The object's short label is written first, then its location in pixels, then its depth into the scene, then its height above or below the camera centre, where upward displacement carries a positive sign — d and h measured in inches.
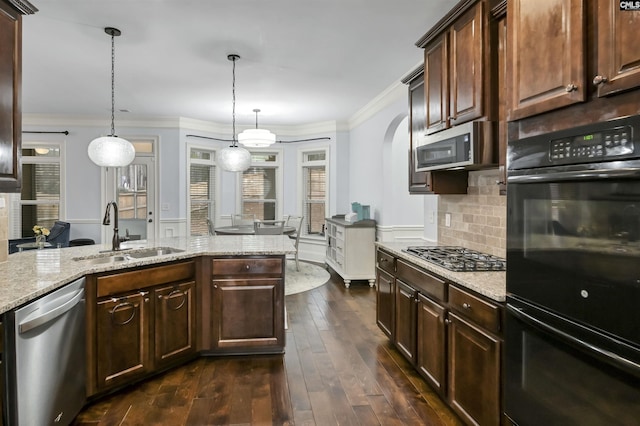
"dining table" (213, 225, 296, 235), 228.2 -12.4
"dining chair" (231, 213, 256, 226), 282.2 -7.2
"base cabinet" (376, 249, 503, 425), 74.4 -29.6
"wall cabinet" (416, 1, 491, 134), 93.8 +37.3
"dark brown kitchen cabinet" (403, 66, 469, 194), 124.0 +12.1
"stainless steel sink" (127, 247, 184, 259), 126.9 -13.6
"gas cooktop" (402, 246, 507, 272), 92.5 -12.8
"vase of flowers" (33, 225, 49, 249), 182.3 -12.1
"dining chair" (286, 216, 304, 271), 300.2 -9.4
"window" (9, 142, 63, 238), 273.1 +15.7
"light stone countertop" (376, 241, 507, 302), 73.6 -14.7
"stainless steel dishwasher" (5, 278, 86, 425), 67.5 -28.8
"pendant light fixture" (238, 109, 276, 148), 220.1 +40.0
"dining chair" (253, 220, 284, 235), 229.5 -11.5
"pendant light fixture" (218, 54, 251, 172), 178.9 +23.1
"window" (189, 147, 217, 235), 293.1 +15.5
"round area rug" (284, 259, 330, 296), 218.4 -41.6
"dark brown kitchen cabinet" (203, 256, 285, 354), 124.1 -29.7
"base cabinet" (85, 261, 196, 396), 97.7 -30.3
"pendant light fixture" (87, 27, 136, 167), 135.6 +20.4
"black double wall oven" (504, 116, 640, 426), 46.7 -9.3
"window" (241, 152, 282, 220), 318.3 +18.0
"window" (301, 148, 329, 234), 309.7 +13.8
